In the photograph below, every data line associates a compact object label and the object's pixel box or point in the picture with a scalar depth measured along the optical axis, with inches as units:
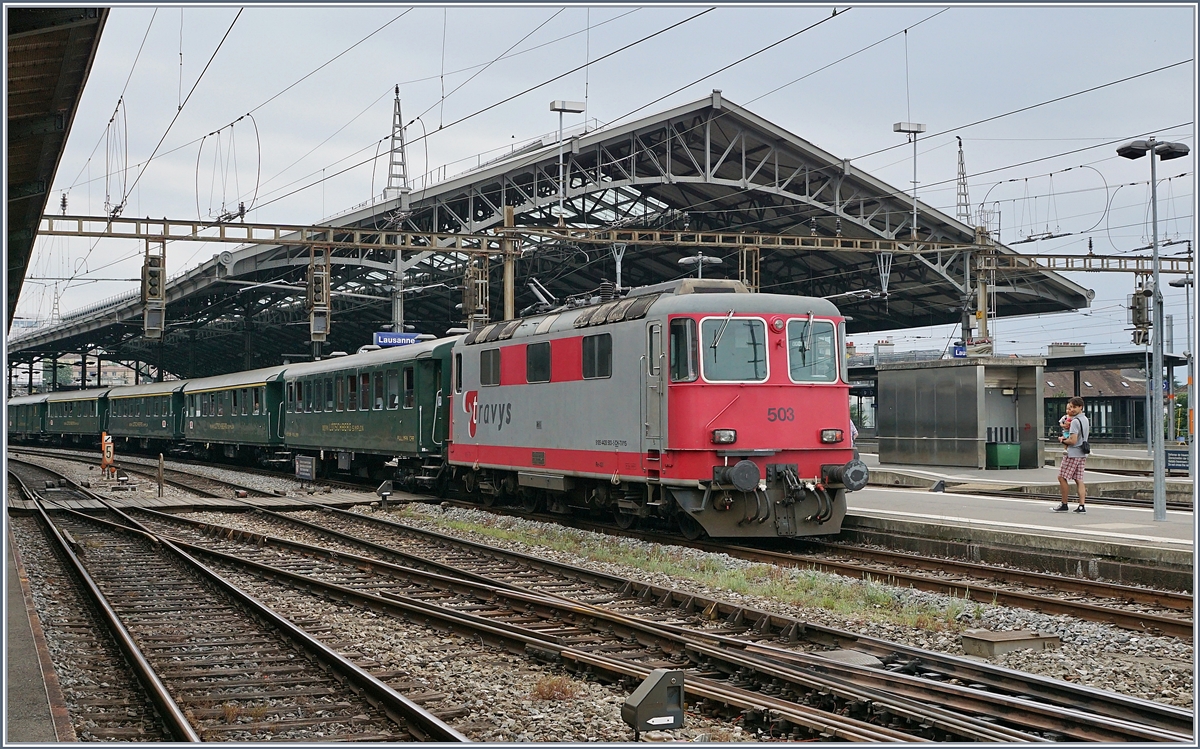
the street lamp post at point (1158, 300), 593.6
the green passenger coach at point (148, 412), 1733.5
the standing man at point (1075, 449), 626.5
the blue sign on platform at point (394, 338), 1233.4
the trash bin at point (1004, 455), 1027.3
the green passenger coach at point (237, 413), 1317.7
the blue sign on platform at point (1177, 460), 873.2
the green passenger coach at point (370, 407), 891.4
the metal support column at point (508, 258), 1039.6
